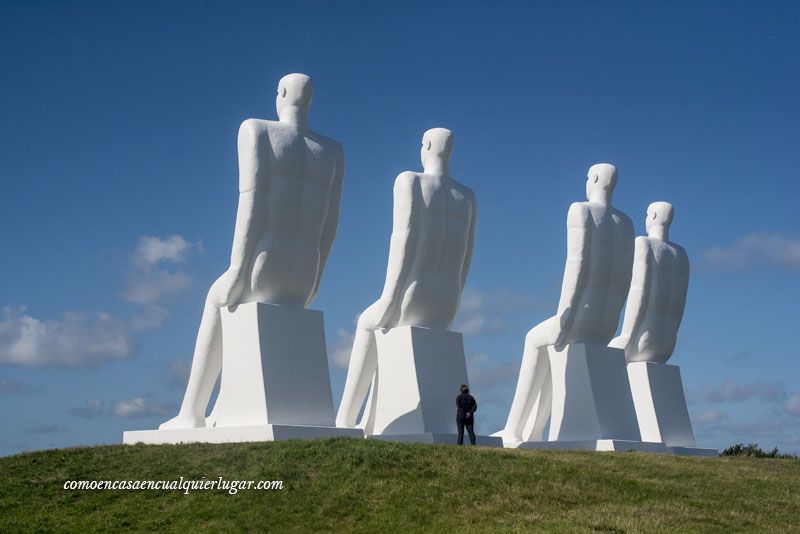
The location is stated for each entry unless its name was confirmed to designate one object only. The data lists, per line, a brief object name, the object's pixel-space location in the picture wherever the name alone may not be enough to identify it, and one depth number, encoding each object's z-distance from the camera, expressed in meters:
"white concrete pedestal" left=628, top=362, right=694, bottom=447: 25.34
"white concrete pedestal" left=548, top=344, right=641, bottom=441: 22.36
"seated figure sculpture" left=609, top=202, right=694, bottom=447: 25.39
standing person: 18.98
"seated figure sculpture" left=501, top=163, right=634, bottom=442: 22.59
